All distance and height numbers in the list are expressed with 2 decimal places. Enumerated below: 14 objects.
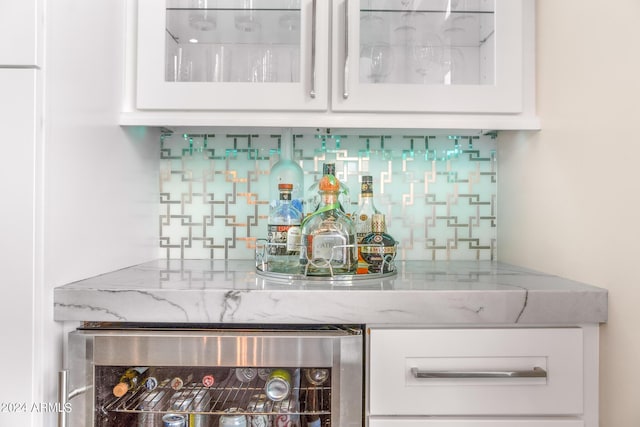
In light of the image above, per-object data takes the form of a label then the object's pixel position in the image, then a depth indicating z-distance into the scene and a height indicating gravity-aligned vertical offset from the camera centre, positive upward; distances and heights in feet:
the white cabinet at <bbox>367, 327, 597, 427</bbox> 2.96 -1.09
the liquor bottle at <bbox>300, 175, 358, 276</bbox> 3.64 -0.22
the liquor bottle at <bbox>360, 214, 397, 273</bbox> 3.86 -0.33
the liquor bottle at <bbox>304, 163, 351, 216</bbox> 4.66 +0.15
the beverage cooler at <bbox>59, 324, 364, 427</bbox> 2.92 -1.10
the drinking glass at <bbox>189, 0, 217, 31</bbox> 4.22 +1.85
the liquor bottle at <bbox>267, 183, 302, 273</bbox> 4.06 -0.22
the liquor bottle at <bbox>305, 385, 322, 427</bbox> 3.07 -1.30
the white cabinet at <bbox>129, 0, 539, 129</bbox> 3.99 +1.26
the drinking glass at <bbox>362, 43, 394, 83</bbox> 4.07 +1.39
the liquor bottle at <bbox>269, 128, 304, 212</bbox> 4.79 +0.43
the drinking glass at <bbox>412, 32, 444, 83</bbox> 4.14 +1.46
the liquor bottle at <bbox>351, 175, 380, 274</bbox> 4.20 +0.02
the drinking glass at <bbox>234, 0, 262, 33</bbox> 4.29 +1.86
